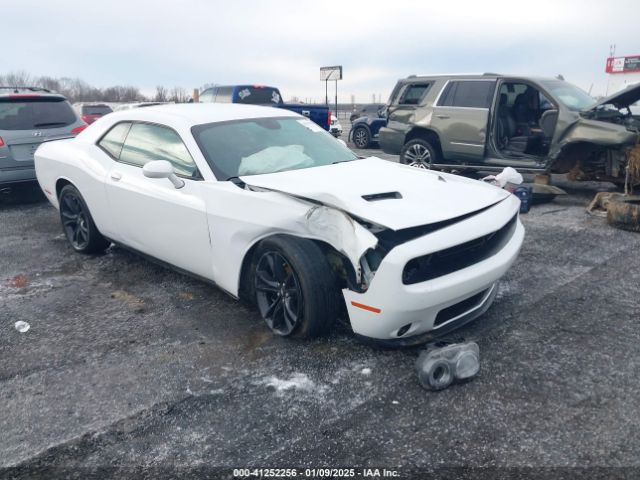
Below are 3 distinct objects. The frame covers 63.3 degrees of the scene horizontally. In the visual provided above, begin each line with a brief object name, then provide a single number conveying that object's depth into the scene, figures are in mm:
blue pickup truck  13797
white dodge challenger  2926
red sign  34219
